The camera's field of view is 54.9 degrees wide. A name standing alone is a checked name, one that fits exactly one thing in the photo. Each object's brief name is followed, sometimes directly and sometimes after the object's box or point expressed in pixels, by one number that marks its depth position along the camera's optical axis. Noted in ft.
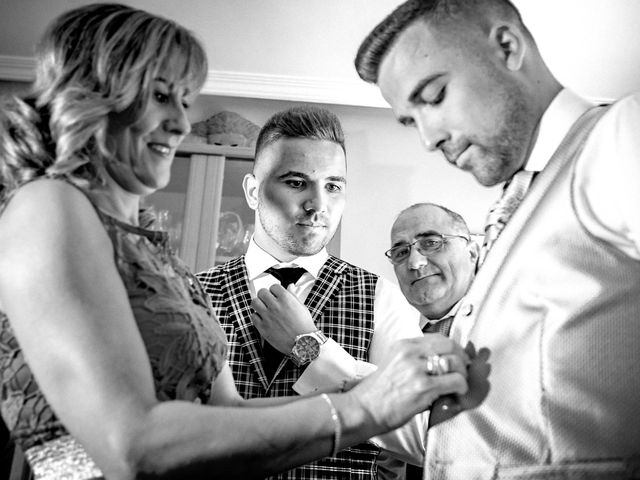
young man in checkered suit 6.17
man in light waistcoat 3.46
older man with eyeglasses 9.41
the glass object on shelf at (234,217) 12.12
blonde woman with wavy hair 2.98
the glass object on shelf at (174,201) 12.07
